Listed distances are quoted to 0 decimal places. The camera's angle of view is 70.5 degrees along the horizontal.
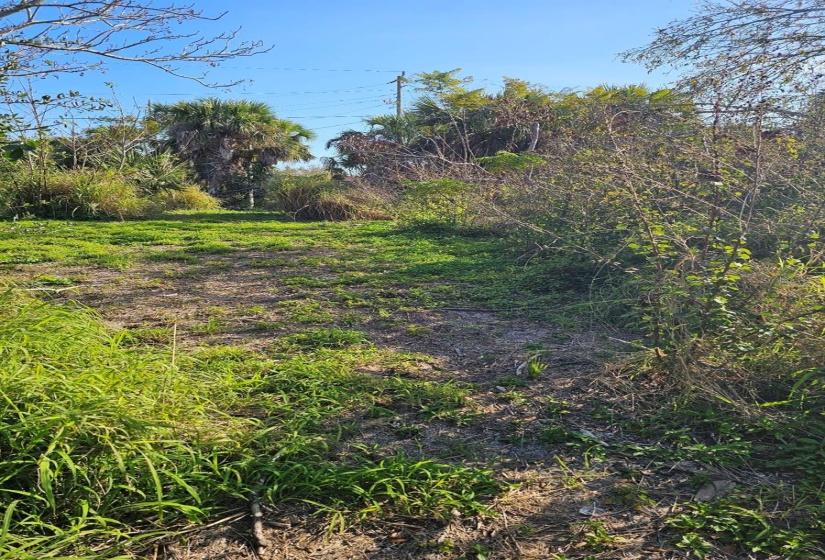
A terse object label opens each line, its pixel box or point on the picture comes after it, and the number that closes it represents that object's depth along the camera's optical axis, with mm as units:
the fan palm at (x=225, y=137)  20906
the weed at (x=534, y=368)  3131
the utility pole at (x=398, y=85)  27603
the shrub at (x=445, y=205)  9370
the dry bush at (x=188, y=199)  14819
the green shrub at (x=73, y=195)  10828
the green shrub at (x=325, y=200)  12508
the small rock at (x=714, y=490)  1967
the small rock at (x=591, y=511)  1902
